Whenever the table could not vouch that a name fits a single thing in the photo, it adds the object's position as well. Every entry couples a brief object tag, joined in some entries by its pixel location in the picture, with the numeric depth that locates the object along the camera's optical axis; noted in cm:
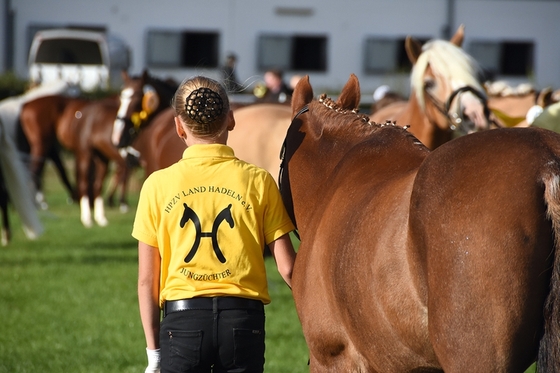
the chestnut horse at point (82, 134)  2773
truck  4791
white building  5431
